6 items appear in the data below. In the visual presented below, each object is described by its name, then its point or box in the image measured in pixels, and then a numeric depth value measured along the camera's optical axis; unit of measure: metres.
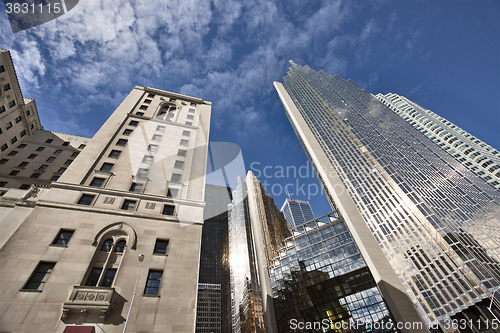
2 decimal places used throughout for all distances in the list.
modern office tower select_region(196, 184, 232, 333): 99.81
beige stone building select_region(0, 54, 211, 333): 15.42
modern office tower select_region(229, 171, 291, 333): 72.19
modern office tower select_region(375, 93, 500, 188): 88.38
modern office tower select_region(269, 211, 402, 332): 42.06
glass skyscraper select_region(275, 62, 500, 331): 40.09
